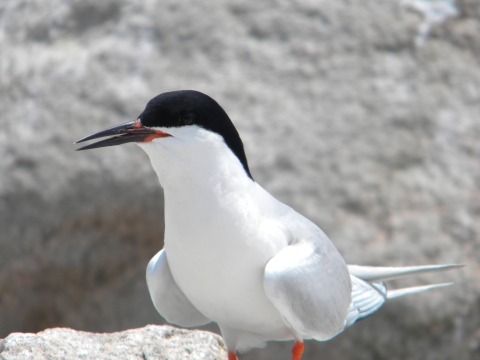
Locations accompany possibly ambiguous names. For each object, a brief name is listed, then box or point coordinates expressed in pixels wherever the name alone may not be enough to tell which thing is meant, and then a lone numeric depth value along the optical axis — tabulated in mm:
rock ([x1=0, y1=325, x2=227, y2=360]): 4590
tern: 4875
